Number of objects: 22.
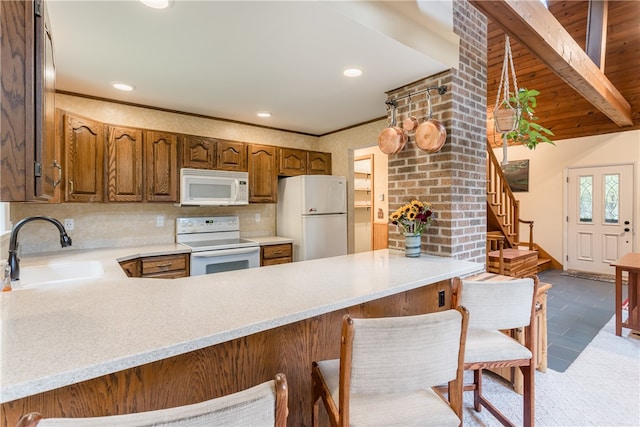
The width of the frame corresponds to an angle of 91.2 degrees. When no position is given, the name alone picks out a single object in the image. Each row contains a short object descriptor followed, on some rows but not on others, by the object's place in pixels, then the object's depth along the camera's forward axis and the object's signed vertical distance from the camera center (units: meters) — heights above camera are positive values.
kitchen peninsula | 0.89 -0.39
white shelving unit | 5.74 +0.18
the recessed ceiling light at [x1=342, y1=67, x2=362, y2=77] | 2.38 +1.09
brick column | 2.40 +0.42
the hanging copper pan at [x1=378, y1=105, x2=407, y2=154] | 2.55 +0.59
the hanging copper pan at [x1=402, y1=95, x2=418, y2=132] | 2.52 +0.71
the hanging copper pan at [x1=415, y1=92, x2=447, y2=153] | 2.29 +0.56
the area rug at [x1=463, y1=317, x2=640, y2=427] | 1.97 -1.30
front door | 5.27 -0.11
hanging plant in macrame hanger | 2.35 +0.71
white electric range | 3.13 -0.35
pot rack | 2.41 +0.96
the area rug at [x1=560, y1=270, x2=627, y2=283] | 5.30 -1.16
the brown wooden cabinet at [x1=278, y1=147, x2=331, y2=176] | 4.10 +0.68
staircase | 3.85 -0.26
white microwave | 3.31 +0.28
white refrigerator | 3.87 -0.03
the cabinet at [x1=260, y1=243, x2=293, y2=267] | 3.65 -0.50
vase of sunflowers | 2.35 -0.08
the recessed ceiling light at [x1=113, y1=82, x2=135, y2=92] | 2.72 +1.12
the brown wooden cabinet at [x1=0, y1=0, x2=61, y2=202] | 0.75 +0.28
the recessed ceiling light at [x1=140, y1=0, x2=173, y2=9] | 1.61 +1.09
